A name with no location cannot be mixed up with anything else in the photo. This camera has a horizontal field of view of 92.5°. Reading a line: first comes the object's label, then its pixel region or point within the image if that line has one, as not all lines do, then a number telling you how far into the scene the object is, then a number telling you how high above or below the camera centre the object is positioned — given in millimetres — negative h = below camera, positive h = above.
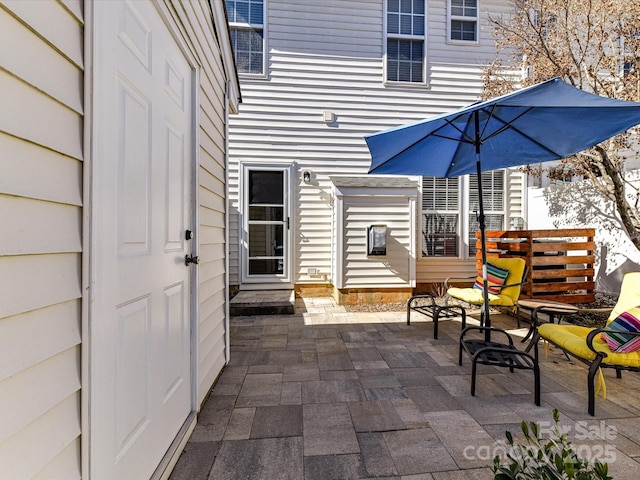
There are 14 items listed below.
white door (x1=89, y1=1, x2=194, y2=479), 1148 -24
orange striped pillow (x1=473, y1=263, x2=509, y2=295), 3982 -501
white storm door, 5488 +250
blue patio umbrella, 2178 +1002
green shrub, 823 -642
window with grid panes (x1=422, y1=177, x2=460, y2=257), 5832 +462
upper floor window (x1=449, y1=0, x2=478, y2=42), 5754 +4156
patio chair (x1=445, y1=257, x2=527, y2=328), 3830 -581
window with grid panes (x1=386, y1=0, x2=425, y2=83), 5691 +3756
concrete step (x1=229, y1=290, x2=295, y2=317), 4590 -988
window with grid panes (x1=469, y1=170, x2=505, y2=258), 5859 +720
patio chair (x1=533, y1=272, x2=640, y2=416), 2076 -756
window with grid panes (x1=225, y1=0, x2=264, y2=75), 5359 +3657
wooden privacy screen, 4492 -390
